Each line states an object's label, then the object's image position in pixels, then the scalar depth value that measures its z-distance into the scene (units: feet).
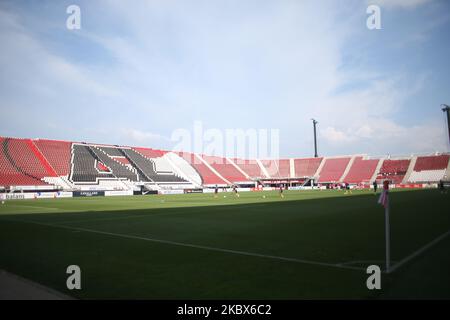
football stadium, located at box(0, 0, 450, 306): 20.54
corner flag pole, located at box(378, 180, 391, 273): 23.86
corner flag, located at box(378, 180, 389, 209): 24.68
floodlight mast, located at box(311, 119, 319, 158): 363.89
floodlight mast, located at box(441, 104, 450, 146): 193.80
